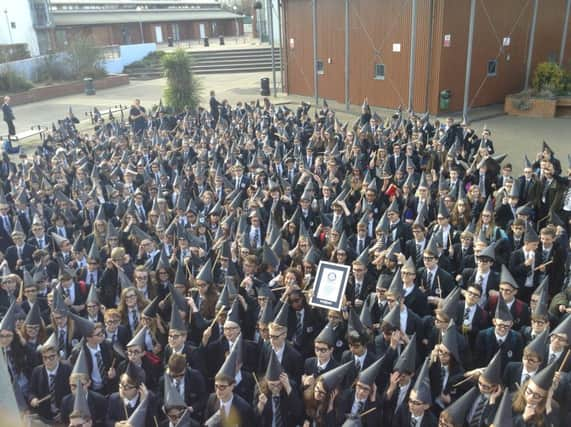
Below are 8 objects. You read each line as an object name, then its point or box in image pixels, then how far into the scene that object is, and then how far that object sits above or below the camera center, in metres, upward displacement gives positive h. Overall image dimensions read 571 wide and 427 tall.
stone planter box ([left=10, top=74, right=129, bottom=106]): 29.86 -2.69
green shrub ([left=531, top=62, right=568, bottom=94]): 20.42 -2.03
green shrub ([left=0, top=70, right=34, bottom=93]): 30.06 -2.05
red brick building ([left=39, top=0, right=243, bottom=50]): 46.03 +1.71
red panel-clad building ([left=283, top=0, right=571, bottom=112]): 19.72 -0.76
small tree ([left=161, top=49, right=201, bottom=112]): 20.03 -1.70
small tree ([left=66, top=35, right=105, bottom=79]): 34.34 -1.04
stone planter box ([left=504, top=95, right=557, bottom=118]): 20.15 -3.04
